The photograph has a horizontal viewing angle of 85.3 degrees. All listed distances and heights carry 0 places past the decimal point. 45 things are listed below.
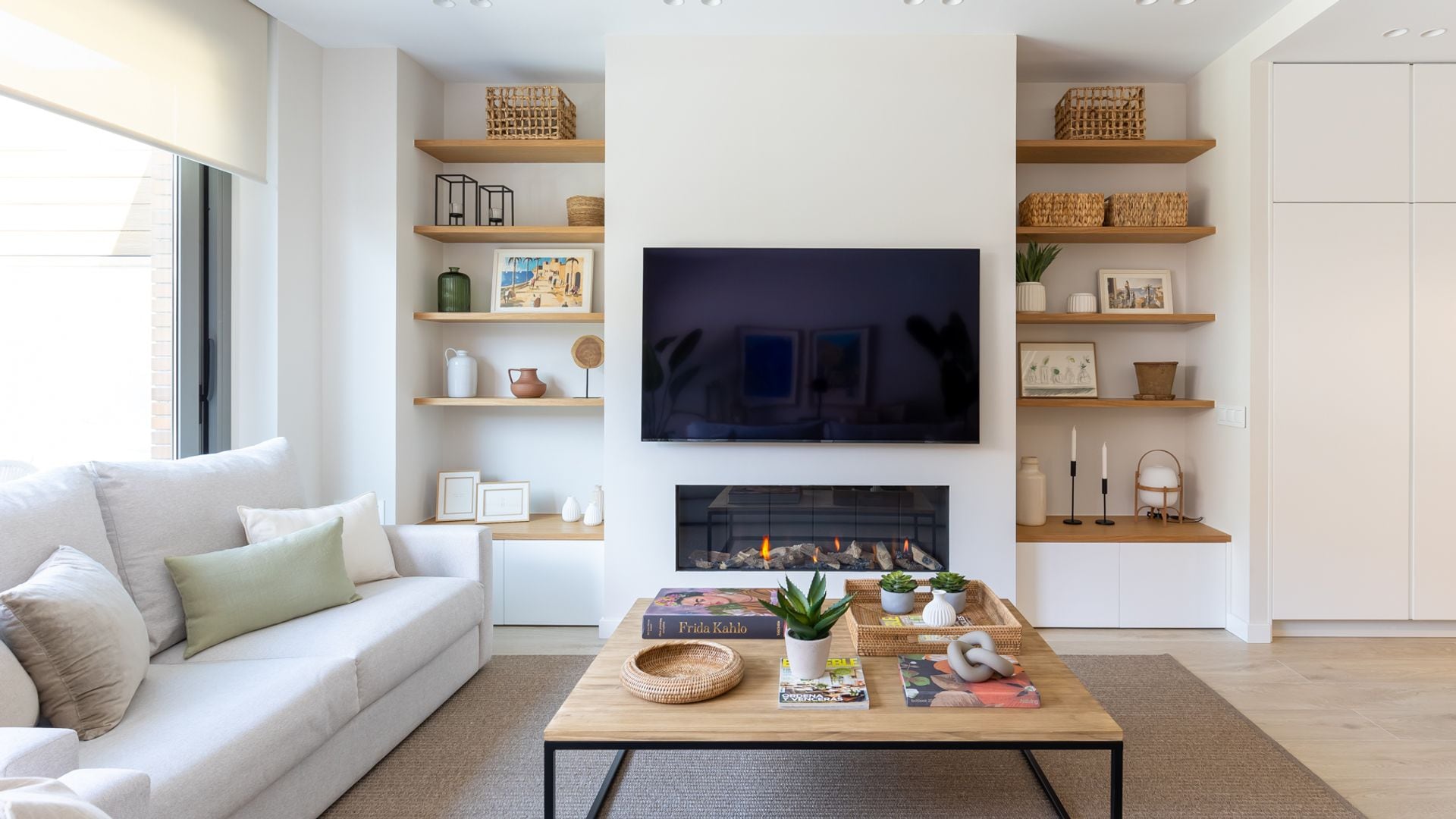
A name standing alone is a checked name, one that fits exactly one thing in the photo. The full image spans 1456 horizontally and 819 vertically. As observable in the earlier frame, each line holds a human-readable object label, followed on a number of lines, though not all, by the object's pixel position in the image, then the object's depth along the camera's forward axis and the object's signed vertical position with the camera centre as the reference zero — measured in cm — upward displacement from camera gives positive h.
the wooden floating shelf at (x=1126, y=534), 346 -56
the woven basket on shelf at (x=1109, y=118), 365 +134
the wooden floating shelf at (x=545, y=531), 350 -56
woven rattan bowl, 174 -62
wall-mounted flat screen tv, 330 +26
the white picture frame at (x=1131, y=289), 382 +58
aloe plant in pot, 184 -53
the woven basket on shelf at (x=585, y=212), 368 +91
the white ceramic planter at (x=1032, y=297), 365 +51
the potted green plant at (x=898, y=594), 228 -54
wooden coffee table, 161 -66
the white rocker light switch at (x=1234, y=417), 337 -4
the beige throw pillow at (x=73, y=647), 156 -49
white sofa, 147 -64
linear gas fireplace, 346 -53
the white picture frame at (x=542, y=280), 380 +61
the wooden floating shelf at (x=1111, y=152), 357 +119
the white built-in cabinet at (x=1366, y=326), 329 +35
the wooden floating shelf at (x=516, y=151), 361 +120
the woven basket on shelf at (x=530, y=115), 365 +136
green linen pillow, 208 -49
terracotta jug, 373 +10
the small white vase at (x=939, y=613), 212 -56
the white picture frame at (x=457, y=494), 379 -42
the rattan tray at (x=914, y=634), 203 -60
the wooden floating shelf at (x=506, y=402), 363 +2
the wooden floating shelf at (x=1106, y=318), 358 +41
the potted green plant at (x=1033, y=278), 365 +61
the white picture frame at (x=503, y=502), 376 -46
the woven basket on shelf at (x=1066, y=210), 361 +90
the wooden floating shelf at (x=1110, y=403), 356 +2
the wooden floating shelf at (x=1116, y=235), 357 +80
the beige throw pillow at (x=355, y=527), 239 -39
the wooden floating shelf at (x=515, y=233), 362 +81
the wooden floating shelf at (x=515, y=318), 363 +41
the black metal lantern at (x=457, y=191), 385 +107
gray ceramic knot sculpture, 182 -59
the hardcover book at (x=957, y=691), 173 -64
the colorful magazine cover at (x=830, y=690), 174 -64
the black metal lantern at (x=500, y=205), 388 +101
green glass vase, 377 +55
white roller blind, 229 +111
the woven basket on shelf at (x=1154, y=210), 362 +91
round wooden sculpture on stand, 379 +27
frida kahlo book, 217 -60
